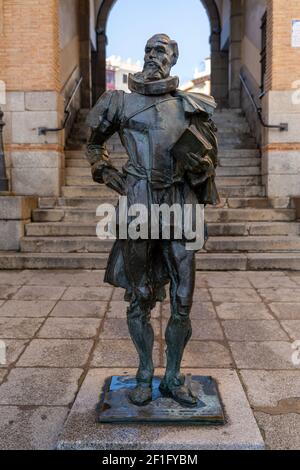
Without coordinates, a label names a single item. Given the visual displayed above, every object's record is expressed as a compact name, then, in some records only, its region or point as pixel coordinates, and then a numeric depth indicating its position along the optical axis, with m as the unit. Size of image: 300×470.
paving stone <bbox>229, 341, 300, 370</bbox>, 3.70
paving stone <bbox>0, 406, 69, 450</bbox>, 2.63
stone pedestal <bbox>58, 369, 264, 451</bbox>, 2.46
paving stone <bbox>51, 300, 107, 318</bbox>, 5.00
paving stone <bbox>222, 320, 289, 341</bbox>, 4.32
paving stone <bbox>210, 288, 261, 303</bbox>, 5.55
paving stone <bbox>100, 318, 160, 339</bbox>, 4.37
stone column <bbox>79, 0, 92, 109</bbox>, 14.46
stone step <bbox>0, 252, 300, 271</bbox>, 7.09
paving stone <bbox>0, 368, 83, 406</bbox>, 3.15
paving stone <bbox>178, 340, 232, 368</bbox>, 3.74
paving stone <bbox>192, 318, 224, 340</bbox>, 4.35
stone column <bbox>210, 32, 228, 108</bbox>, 17.08
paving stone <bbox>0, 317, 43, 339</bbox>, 4.39
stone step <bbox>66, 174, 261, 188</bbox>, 9.40
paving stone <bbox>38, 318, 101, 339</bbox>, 4.39
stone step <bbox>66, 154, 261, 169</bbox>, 9.92
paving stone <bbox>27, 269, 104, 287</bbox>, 6.35
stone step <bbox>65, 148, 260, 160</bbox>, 10.18
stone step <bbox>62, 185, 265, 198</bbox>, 9.04
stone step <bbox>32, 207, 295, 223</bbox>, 8.30
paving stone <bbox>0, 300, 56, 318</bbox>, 5.03
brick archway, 17.12
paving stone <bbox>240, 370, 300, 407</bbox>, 3.15
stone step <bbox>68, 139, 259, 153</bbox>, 10.46
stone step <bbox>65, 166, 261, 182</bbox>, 9.66
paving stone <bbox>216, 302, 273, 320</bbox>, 4.91
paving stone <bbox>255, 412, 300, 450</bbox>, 2.62
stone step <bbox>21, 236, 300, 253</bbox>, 7.54
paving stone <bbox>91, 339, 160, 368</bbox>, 3.72
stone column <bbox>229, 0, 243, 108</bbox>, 14.33
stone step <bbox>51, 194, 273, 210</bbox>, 8.67
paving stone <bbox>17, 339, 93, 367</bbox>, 3.75
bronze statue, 2.67
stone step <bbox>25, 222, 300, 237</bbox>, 7.96
